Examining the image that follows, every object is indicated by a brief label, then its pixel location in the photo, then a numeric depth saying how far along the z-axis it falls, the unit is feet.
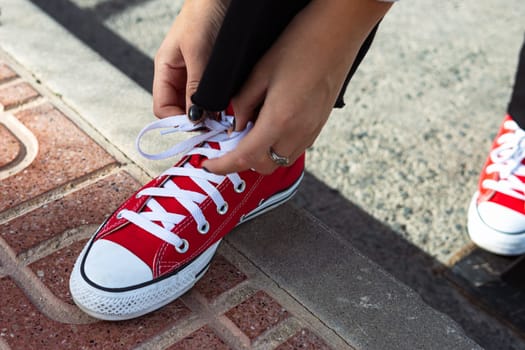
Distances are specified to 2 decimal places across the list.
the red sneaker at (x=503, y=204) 4.82
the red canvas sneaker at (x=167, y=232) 3.45
